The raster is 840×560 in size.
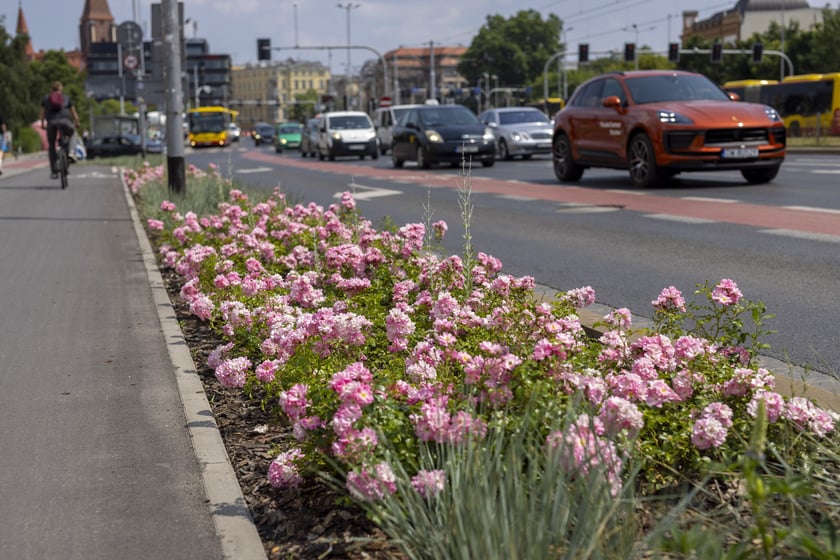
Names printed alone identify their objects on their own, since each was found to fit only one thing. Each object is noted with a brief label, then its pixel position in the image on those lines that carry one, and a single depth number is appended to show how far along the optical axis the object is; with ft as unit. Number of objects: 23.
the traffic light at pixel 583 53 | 236.22
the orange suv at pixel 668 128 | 55.83
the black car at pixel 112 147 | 200.13
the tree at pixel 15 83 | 204.23
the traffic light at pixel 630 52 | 229.66
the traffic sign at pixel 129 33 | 104.53
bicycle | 70.84
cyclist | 69.67
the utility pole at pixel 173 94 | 50.47
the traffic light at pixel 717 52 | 227.20
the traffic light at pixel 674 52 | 230.68
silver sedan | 112.06
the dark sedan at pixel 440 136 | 95.25
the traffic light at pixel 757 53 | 221.66
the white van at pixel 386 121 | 145.89
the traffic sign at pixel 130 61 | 103.60
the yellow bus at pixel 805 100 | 161.58
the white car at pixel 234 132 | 362.74
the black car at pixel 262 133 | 303.76
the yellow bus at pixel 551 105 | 276.76
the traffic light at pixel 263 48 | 237.04
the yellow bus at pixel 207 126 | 261.03
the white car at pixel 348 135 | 135.64
